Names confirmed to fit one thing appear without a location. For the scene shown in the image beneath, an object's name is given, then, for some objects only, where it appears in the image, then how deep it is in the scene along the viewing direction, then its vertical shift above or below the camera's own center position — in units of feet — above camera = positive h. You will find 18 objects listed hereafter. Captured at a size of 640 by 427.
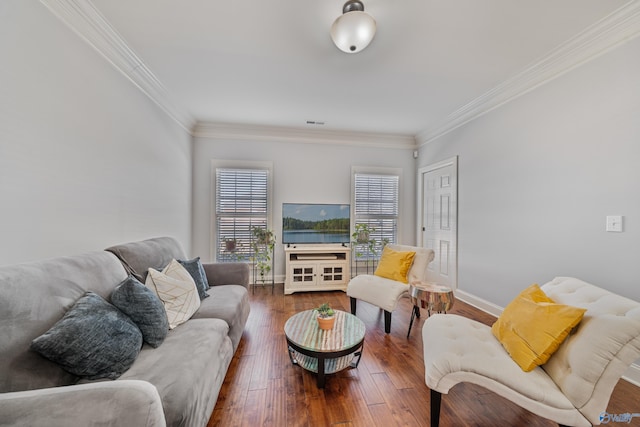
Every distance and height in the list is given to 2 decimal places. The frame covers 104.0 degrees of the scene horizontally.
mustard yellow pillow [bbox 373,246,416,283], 9.41 -1.96
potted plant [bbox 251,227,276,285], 13.19 -1.93
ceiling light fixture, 5.30 +4.09
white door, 11.84 -0.07
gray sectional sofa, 2.65 -2.08
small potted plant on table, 6.32 -2.66
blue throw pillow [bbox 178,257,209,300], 7.36 -1.89
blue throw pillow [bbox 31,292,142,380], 3.45 -1.95
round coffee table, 5.54 -2.97
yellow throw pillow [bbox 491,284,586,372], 4.27 -2.04
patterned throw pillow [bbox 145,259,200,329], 5.82 -2.02
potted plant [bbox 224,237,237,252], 13.01 -1.69
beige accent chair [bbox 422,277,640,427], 3.69 -2.55
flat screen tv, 13.94 -0.53
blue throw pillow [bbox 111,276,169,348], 4.79 -1.90
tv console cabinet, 12.57 -2.85
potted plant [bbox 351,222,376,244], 14.11 -1.06
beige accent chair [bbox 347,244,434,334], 8.39 -2.58
